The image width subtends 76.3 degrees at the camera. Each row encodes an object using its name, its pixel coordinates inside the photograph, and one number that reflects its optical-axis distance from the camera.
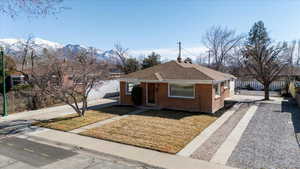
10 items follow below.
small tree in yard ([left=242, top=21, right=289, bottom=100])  17.47
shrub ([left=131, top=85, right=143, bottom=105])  15.14
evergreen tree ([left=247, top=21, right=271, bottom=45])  36.22
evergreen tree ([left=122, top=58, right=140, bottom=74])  31.28
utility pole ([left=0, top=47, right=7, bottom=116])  12.54
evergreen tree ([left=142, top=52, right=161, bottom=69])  31.50
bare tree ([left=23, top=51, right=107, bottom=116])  10.96
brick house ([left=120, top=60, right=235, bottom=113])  12.95
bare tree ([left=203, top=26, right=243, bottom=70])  38.62
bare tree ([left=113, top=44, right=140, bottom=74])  31.34
